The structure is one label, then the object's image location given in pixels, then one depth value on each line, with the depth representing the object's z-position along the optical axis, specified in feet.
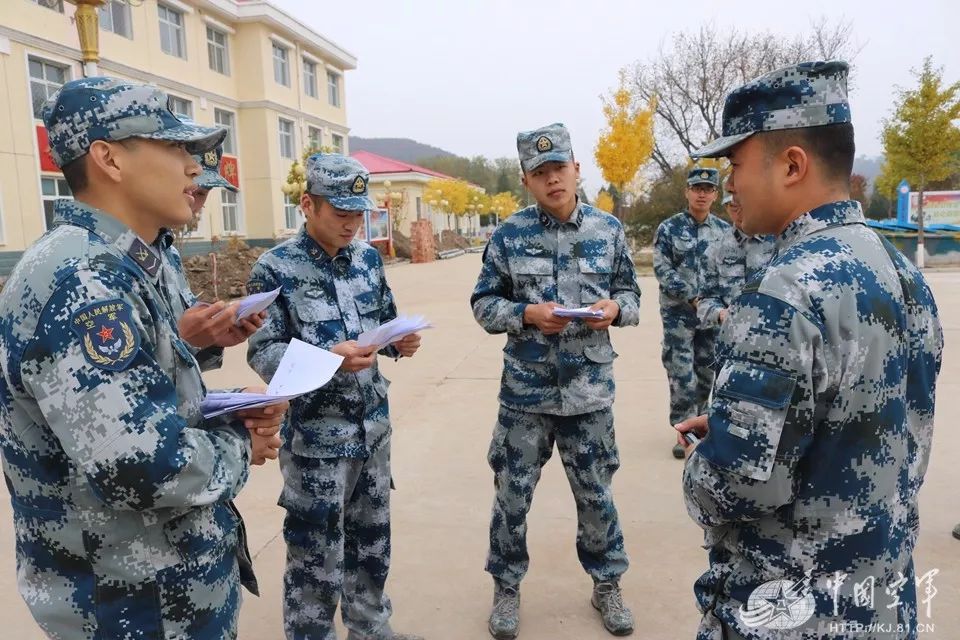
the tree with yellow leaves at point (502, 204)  191.24
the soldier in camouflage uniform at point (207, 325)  6.57
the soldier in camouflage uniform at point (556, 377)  9.05
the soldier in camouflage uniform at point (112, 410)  4.14
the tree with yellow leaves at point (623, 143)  77.10
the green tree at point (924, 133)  55.52
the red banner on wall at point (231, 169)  74.57
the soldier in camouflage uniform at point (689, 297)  15.66
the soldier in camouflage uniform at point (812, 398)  4.28
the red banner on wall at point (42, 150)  49.16
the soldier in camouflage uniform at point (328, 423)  7.90
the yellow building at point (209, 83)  47.50
